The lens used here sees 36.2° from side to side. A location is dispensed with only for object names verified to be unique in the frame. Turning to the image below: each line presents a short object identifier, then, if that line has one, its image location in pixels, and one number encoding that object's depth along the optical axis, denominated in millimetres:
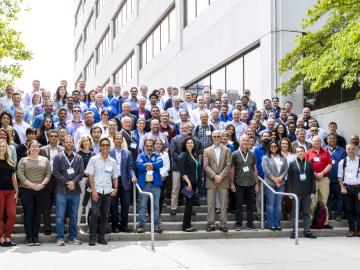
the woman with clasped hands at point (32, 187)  10289
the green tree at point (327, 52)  12484
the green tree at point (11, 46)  22250
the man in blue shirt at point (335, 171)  13164
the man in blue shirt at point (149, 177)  11461
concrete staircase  11094
